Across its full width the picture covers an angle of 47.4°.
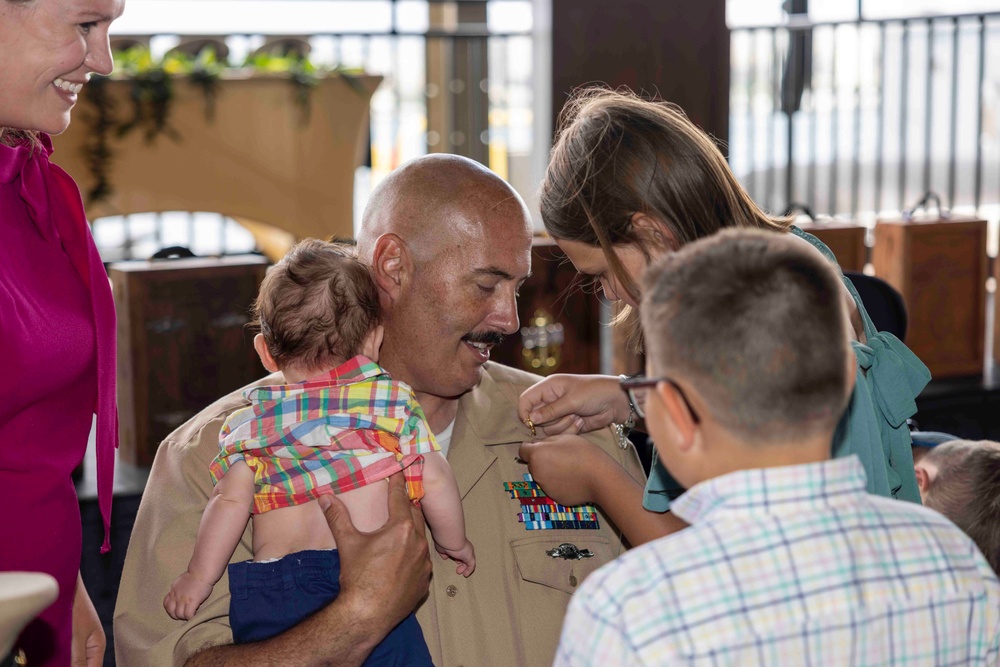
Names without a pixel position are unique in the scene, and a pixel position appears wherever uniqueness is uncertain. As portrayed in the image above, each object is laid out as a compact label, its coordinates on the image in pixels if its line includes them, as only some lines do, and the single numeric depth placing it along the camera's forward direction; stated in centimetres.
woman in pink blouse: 157
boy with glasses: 108
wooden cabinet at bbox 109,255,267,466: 364
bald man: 197
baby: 179
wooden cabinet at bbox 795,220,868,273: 454
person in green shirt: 176
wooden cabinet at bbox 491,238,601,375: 413
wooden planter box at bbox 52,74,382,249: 466
